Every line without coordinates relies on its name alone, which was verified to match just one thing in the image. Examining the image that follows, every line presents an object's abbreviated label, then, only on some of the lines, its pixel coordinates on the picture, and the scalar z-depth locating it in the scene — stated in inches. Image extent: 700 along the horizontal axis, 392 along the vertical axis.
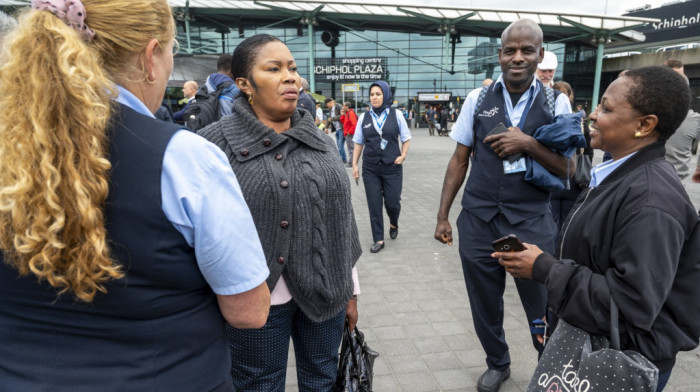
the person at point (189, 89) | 319.0
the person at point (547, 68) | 175.7
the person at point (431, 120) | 1051.9
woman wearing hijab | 227.1
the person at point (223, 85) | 178.9
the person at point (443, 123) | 1034.1
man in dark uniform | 103.6
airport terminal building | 1031.0
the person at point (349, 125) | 453.1
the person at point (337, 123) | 535.8
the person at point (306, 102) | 214.4
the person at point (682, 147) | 176.2
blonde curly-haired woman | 34.7
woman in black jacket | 56.3
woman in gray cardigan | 72.7
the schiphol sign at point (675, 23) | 1332.4
